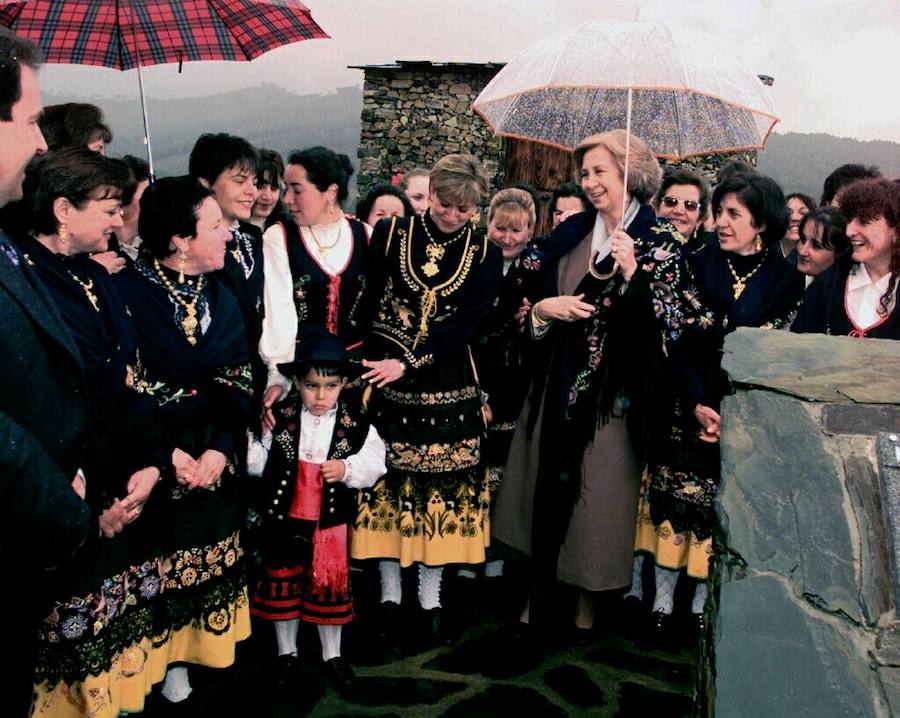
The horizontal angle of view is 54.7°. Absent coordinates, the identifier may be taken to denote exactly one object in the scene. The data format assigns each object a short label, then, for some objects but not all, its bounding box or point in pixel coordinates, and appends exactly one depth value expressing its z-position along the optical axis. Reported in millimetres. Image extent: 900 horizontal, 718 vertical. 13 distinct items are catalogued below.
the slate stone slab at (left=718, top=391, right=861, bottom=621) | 1605
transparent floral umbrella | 3496
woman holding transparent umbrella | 3885
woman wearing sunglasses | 5168
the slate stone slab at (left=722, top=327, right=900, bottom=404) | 2023
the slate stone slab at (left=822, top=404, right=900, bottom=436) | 1868
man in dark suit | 1619
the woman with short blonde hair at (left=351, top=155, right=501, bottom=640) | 4180
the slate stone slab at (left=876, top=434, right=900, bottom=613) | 1591
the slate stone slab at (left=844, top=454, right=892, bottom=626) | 1556
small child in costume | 3646
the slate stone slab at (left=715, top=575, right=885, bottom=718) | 1380
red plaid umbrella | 3820
